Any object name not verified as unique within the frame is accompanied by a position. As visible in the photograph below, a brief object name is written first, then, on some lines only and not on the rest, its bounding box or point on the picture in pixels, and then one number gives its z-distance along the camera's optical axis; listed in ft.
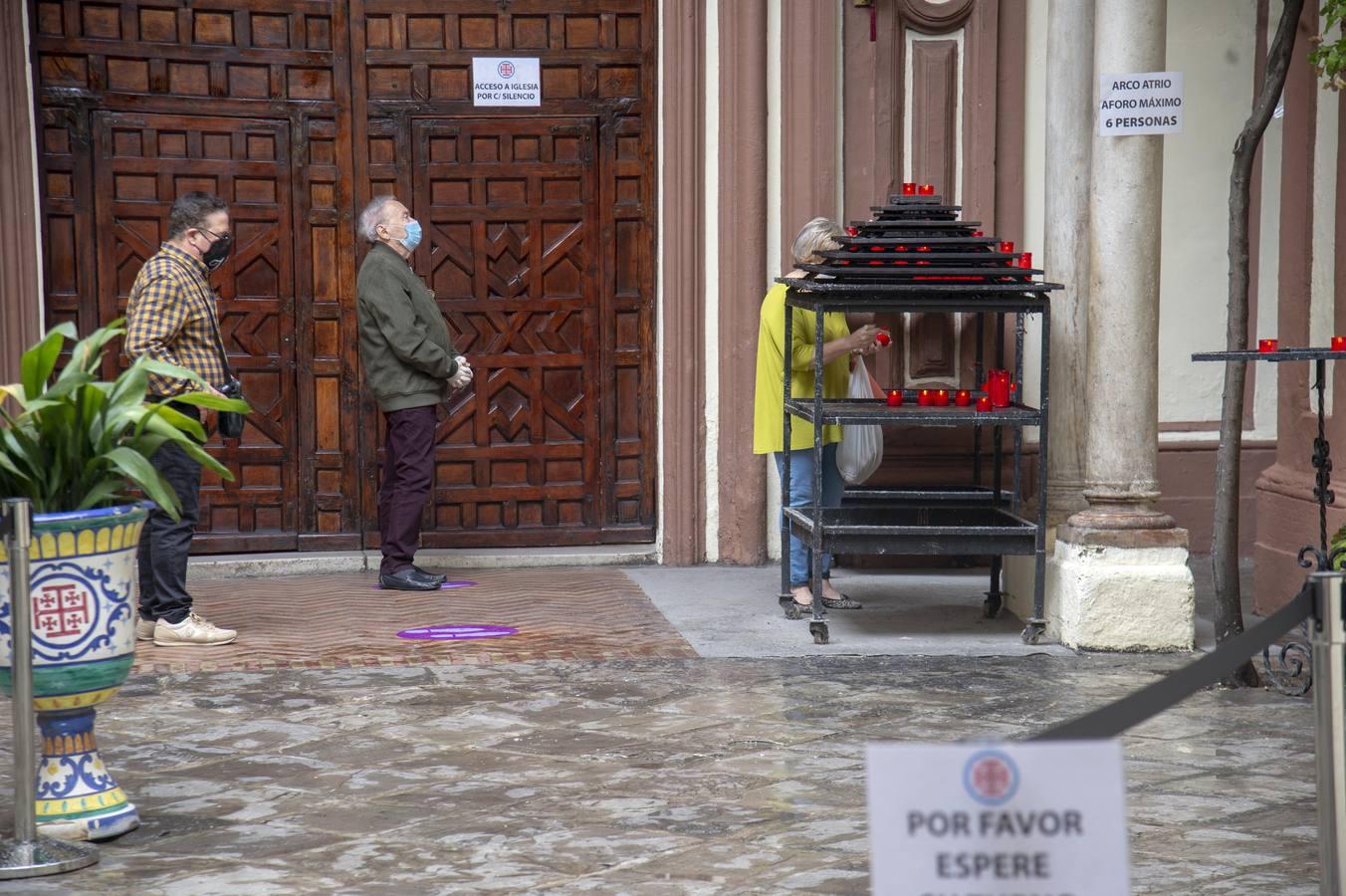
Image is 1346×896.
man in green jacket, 51.16
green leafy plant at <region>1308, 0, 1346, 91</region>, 37.81
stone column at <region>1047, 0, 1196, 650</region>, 43.98
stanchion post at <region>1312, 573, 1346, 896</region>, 19.98
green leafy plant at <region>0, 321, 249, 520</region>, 28.50
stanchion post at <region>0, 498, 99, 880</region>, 26.58
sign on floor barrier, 14.76
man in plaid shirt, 43.16
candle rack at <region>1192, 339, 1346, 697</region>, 36.42
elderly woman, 47.83
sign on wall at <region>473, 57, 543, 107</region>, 57.21
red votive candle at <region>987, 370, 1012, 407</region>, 45.68
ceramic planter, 27.86
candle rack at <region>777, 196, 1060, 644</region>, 44.09
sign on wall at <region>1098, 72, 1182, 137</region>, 43.04
